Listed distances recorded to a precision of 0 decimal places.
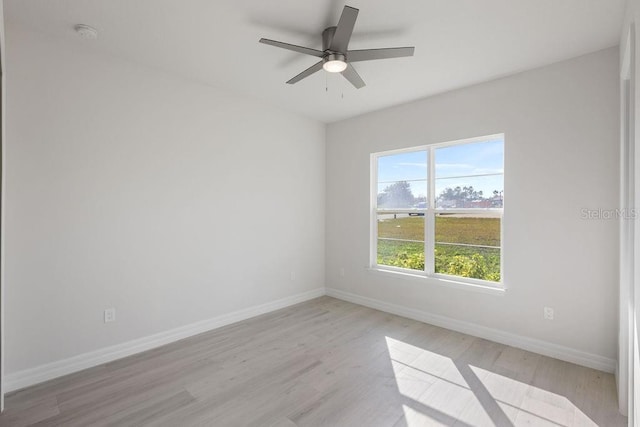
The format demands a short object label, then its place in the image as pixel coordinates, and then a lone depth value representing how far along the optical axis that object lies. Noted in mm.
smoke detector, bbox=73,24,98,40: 2371
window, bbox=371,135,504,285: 3408
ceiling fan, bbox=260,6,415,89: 2115
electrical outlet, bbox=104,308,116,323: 2814
